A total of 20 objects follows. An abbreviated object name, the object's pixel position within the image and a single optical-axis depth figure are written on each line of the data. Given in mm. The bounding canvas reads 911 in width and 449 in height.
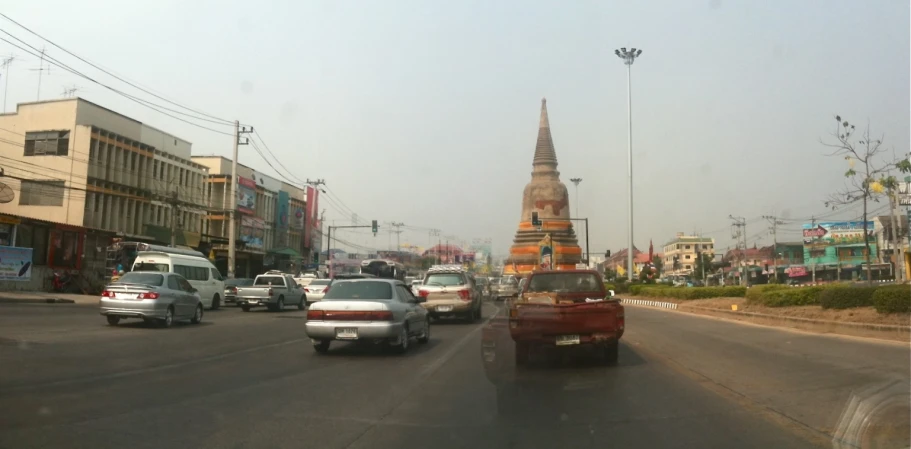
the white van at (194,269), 27234
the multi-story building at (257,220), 58062
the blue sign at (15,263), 31234
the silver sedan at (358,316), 12883
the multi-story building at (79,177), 39375
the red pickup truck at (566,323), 11430
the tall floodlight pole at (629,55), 45719
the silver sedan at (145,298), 17703
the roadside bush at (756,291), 25605
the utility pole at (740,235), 83250
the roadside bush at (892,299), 16484
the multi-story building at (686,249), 135750
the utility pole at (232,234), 42094
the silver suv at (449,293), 22656
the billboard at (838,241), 75688
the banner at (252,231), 59344
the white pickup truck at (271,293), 28844
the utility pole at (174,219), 40388
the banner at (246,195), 58469
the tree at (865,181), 22844
